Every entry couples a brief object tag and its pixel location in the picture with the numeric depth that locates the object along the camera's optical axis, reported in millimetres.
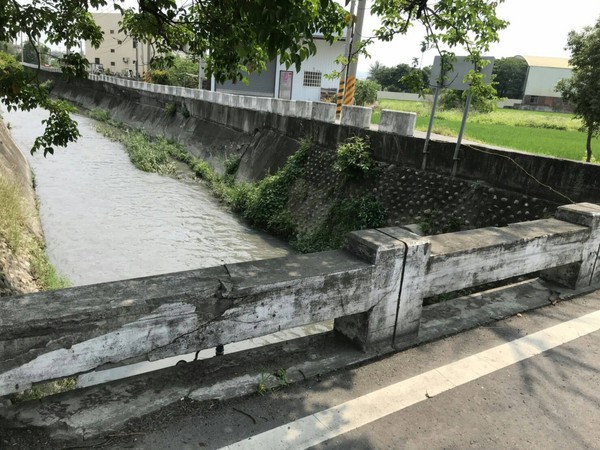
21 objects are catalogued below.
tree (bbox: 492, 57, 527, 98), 63750
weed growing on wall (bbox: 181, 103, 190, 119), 22375
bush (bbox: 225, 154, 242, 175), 15586
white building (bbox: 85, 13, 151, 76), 57969
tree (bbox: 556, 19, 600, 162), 10680
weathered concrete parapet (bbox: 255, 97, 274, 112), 15071
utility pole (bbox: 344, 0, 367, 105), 11812
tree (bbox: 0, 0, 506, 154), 4645
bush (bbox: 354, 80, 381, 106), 34250
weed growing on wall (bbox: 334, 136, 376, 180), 9578
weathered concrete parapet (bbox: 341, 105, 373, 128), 10094
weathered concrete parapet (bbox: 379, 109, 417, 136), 9102
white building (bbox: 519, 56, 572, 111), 57875
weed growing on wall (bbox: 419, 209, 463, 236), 7609
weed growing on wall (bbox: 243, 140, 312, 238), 11117
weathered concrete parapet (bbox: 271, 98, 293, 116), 13812
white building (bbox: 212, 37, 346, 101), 30125
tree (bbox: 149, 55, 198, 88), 32812
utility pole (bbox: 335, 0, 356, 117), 14973
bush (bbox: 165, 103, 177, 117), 24075
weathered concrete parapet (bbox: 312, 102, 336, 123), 11445
